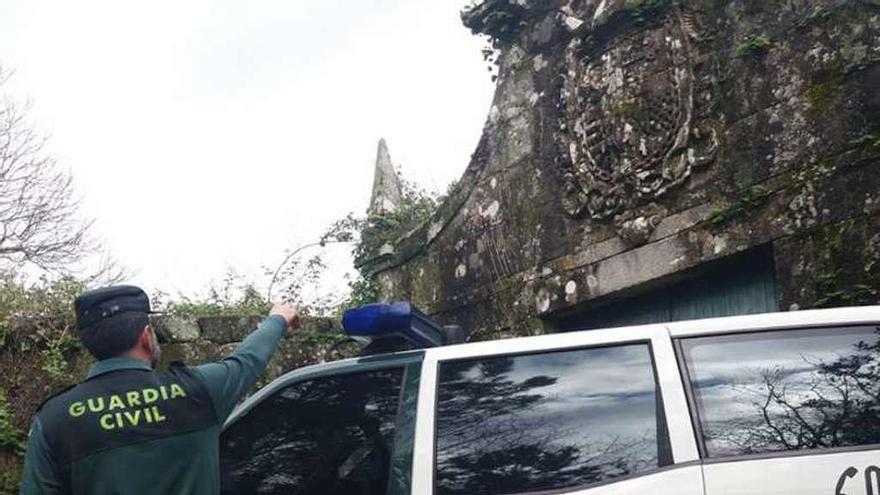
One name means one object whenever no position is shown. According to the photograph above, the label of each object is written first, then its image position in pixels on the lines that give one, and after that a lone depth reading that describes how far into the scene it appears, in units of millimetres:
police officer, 2721
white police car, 2707
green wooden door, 6207
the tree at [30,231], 15398
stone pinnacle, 9562
